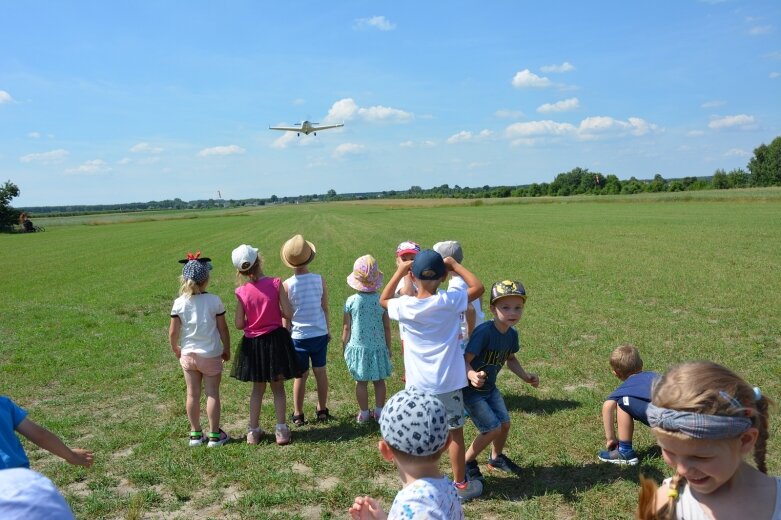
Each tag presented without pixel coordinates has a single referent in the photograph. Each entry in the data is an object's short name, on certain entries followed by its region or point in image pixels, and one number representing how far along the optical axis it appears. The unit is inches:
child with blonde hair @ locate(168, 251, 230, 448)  212.8
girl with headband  70.7
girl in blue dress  228.4
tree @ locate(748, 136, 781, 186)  3905.0
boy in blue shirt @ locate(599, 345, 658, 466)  178.9
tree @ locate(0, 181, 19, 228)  2997.0
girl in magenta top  213.3
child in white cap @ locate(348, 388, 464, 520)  88.9
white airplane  3196.4
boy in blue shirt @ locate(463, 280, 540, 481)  171.9
